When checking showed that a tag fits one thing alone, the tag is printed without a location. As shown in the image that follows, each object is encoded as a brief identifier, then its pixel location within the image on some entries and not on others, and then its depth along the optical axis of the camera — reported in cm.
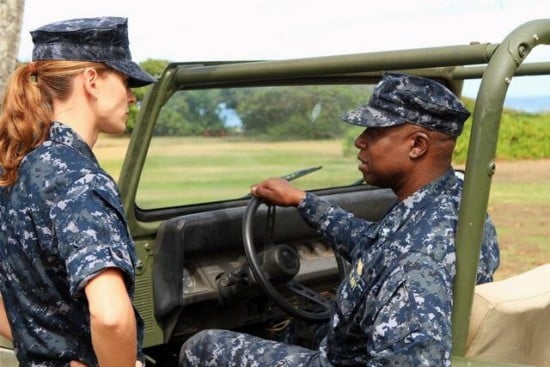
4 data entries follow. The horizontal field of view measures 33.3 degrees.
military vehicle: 216
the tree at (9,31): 553
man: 207
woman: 196
